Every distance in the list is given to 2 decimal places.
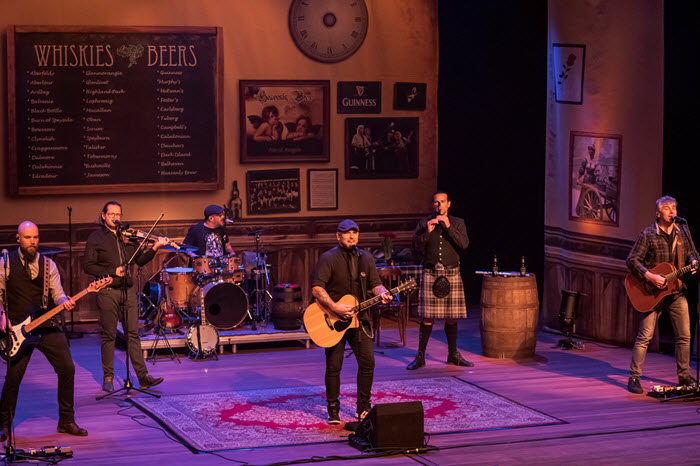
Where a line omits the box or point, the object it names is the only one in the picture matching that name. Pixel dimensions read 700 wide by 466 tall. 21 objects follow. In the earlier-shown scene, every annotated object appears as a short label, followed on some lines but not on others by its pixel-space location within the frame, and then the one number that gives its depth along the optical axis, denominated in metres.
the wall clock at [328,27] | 14.20
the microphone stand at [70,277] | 12.94
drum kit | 12.00
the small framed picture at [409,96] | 14.70
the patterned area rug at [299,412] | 8.89
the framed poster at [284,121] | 14.13
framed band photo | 14.56
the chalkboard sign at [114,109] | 13.30
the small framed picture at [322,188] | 14.45
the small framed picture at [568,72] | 12.91
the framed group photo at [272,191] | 14.20
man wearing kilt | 11.46
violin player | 10.36
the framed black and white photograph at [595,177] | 12.52
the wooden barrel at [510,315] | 11.72
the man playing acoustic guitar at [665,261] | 10.18
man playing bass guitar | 8.70
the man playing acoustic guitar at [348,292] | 9.09
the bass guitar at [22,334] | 8.61
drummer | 12.73
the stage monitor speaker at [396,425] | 8.28
